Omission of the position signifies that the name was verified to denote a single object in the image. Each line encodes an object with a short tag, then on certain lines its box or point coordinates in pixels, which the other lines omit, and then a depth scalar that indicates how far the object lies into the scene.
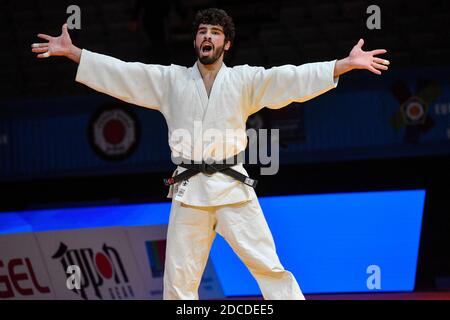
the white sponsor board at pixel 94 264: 11.75
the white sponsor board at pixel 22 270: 11.76
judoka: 6.83
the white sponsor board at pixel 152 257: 11.83
